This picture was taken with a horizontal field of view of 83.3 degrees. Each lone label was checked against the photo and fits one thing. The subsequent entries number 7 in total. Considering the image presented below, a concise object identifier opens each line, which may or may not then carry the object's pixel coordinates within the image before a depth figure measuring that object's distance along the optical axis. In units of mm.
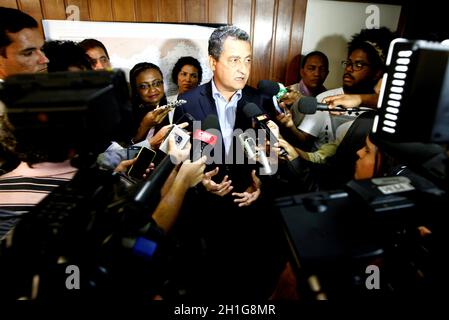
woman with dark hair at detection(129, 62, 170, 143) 2467
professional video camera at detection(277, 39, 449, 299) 622
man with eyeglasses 2211
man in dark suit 1775
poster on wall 2369
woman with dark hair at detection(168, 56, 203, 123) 2711
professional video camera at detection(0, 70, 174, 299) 542
